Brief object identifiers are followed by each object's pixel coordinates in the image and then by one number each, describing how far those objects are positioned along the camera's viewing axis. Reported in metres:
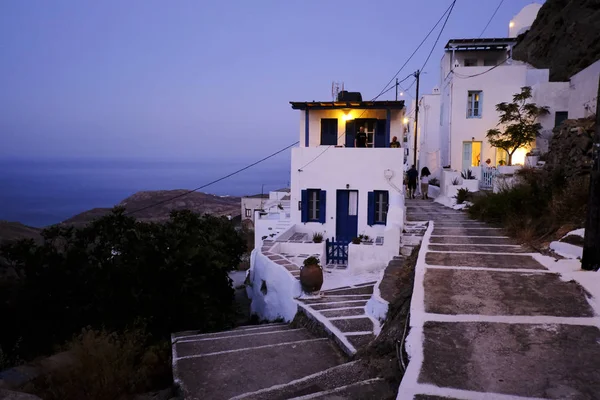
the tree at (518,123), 18.80
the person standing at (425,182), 19.92
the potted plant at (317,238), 14.15
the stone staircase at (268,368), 3.66
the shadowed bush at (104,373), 5.20
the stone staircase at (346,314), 5.84
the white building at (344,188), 14.63
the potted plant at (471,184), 16.11
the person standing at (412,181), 19.50
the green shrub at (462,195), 15.29
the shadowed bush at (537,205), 7.46
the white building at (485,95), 18.50
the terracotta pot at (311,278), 8.66
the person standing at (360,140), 16.50
